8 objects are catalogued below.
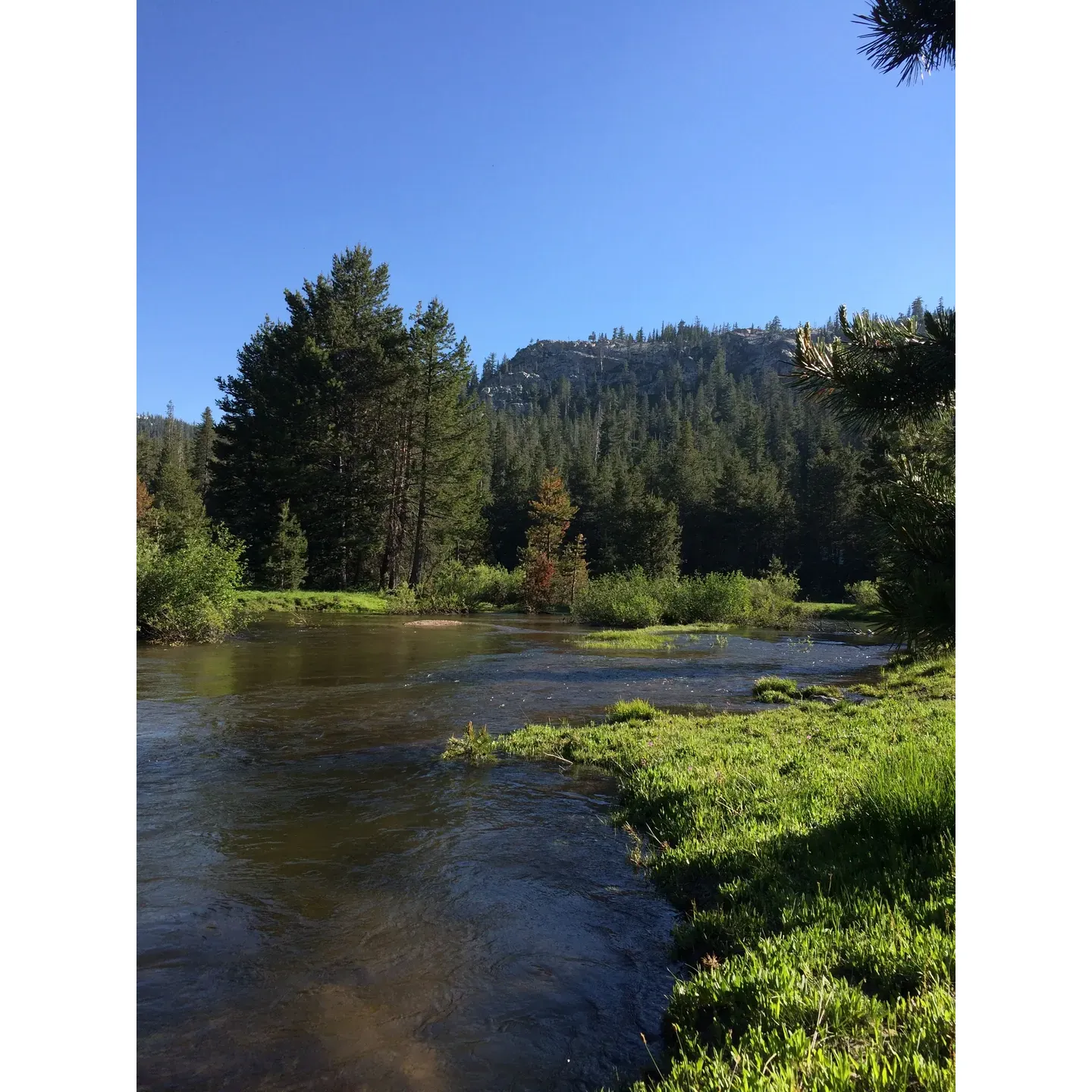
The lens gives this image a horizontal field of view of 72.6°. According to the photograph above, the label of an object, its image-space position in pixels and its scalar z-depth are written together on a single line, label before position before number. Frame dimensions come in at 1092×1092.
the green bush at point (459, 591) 33.59
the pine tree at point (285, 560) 35.72
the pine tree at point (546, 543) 37.62
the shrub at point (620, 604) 29.47
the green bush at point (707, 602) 30.89
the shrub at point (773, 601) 32.03
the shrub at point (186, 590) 17.98
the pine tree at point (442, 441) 41.62
